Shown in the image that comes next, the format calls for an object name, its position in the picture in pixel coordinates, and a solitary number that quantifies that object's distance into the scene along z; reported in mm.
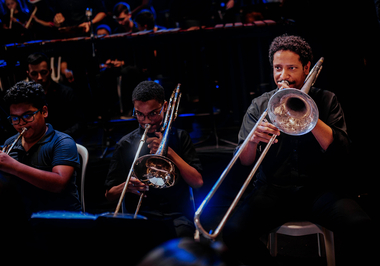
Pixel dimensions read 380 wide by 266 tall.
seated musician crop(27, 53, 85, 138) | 3814
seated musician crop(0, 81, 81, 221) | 2318
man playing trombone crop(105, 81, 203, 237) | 2354
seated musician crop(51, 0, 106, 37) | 6855
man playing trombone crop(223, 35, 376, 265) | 2018
